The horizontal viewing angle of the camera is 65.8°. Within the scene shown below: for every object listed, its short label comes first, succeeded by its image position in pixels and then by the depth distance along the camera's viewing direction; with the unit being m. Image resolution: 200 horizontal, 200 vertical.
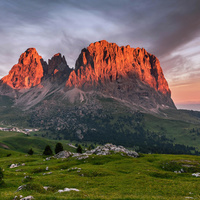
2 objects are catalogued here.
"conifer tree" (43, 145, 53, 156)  100.38
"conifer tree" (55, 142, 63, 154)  105.07
